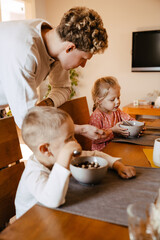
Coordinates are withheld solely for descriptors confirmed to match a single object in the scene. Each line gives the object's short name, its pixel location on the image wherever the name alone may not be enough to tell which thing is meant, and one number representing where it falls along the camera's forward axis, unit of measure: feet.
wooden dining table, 1.83
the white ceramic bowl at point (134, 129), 4.66
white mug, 3.32
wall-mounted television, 13.00
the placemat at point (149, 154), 3.50
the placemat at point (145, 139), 4.42
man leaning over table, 3.59
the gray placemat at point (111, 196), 2.14
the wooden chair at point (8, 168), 3.25
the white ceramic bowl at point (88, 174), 2.59
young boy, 2.56
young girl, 6.05
